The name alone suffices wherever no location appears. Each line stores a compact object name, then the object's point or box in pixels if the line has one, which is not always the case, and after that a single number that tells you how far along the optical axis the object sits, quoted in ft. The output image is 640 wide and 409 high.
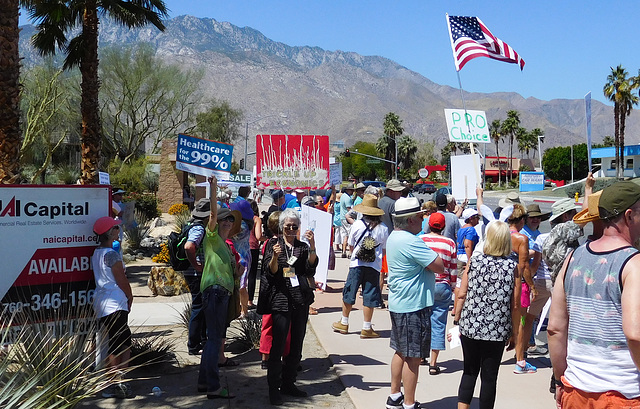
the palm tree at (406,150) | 349.61
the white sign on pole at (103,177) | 33.19
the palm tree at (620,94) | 205.70
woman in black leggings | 16.26
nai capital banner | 19.19
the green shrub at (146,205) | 79.92
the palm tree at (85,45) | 50.44
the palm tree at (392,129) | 327.26
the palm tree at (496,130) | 320.50
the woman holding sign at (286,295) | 18.40
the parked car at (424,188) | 219.88
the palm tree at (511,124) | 304.09
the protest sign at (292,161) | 36.17
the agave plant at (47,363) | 13.85
